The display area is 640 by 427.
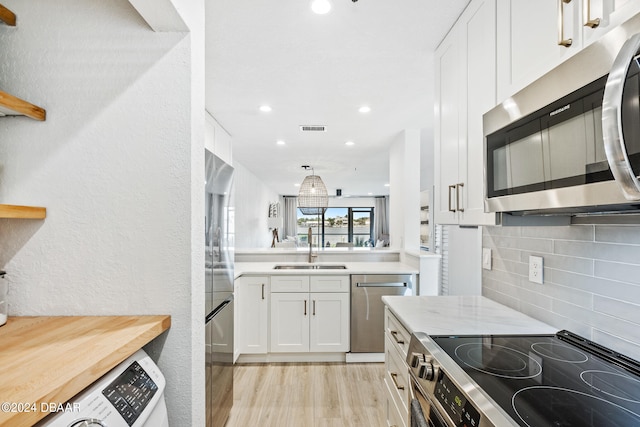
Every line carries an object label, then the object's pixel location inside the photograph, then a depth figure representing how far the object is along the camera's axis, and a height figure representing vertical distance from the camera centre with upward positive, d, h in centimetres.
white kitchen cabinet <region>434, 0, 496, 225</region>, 142 +55
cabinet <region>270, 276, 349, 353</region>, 320 -90
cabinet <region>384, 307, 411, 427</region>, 145 -74
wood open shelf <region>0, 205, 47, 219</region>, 90 +2
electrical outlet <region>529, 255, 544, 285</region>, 145 -21
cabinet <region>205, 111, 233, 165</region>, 320 +86
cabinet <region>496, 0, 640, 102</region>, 79 +55
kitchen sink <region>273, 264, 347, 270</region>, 370 -52
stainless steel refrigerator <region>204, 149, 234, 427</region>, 180 -41
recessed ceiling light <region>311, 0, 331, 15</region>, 158 +104
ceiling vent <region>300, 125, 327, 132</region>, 356 +101
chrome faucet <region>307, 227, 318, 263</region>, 391 -39
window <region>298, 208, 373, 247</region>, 1189 -15
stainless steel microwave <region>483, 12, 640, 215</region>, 60 +21
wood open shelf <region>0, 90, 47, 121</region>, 94 +34
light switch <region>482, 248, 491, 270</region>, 187 -21
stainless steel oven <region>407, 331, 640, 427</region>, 77 -44
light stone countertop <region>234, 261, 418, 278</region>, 321 -49
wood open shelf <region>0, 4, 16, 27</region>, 107 +66
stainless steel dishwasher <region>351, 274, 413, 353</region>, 317 -81
